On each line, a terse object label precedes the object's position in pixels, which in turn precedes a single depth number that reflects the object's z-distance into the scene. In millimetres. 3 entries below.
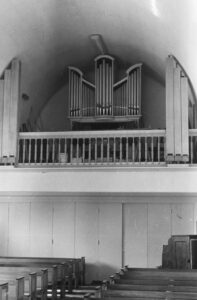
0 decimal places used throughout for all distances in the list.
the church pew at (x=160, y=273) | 8016
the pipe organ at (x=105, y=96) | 13516
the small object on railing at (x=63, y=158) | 11880
